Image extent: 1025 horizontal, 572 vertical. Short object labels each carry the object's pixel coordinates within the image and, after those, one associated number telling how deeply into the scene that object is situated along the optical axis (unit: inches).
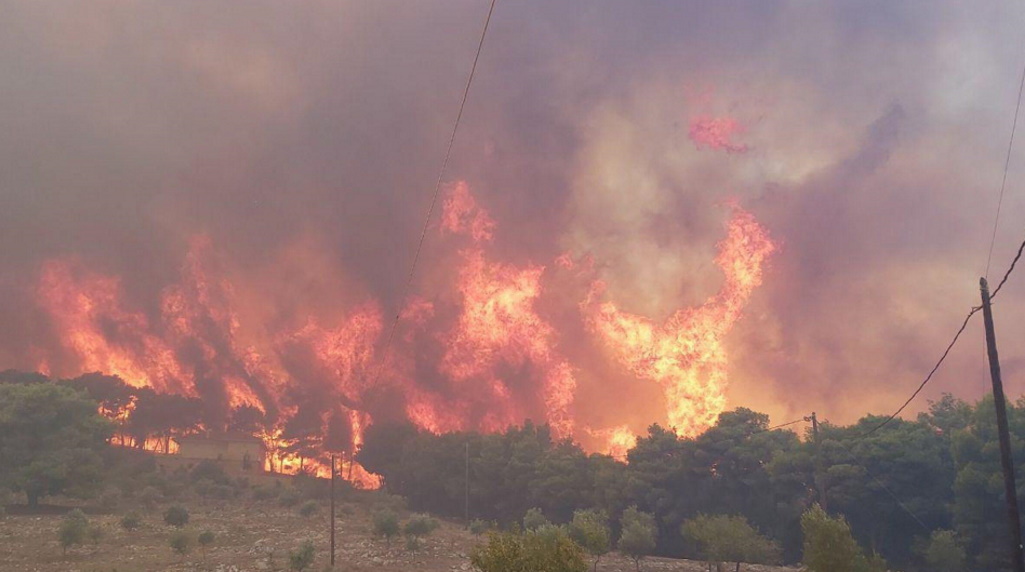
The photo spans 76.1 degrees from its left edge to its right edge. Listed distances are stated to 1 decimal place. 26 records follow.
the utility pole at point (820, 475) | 1951.0
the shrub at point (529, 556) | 1007.6
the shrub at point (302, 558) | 2160.4
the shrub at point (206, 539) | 2593.5
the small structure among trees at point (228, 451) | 5674.2
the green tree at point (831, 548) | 1550.2
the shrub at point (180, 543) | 2378.2
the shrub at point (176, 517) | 3137.3
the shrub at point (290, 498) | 4084.6
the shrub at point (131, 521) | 2886.3
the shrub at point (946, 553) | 2353.6
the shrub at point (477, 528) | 3419.5
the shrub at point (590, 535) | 2357.3
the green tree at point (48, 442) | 3367.6
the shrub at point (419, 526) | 3011.8
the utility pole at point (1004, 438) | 931.3
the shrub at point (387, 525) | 2891.2
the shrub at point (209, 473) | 4810.0
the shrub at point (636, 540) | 2719.0
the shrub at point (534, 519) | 3233.3
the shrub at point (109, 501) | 3700.8
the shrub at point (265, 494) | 4493.1
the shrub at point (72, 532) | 2388.0
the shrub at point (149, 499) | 3799.2
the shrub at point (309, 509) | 3696.6
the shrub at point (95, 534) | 2511.0
